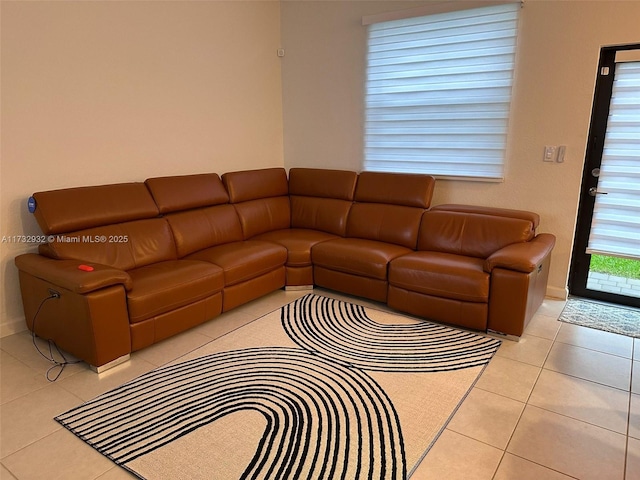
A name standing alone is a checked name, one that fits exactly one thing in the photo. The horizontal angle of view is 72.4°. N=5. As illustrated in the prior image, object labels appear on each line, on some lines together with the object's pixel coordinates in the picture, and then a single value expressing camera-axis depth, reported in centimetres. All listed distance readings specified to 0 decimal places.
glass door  327
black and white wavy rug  191
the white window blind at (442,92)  367
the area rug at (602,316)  319
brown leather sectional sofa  266
